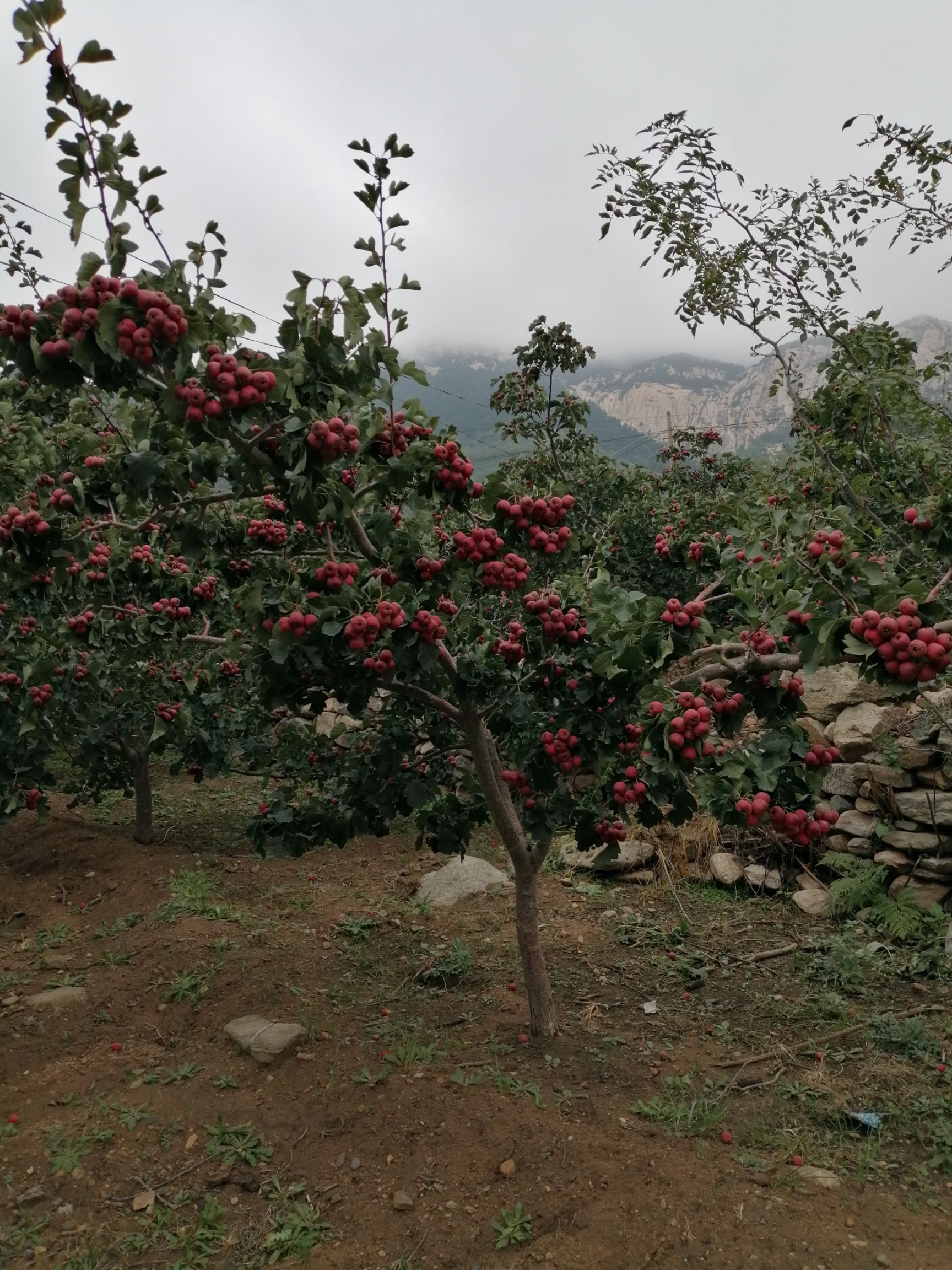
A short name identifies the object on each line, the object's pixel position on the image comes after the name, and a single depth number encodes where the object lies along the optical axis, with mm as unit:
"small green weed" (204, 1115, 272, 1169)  3156
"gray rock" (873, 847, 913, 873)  5461
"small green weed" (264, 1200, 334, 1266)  2719
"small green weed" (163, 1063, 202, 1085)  3660
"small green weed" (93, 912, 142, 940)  5312
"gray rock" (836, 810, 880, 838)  5785
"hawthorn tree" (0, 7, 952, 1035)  2328
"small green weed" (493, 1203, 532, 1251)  2732
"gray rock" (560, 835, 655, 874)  6375
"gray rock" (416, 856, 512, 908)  6098
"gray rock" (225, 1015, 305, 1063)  3785
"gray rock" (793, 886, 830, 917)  5527
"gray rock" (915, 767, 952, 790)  5430
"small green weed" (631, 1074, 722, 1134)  3316
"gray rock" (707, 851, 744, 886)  6035
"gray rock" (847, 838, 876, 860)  5777
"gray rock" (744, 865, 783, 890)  5883
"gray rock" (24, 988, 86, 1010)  4328
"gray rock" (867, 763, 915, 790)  5590
